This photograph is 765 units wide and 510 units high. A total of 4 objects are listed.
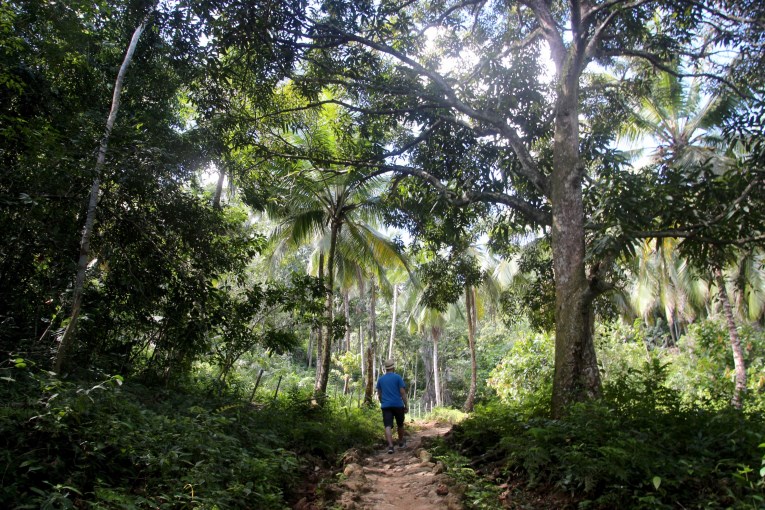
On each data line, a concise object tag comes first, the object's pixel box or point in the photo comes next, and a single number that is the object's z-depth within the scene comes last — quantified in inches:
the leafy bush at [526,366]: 526.9
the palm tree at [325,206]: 346.9
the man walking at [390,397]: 317.1
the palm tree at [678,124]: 492.4
